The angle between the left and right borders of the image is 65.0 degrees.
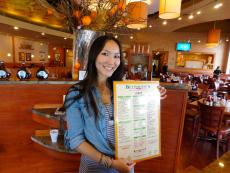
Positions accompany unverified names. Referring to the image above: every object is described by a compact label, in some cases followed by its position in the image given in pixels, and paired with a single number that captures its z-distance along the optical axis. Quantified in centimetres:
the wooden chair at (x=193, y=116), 389
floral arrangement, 178
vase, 194
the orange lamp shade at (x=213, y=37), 772
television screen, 1152
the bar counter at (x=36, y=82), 183
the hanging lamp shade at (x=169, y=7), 282
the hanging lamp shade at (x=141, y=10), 317
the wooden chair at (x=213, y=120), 309
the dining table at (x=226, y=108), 321
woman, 100
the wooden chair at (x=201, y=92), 486
